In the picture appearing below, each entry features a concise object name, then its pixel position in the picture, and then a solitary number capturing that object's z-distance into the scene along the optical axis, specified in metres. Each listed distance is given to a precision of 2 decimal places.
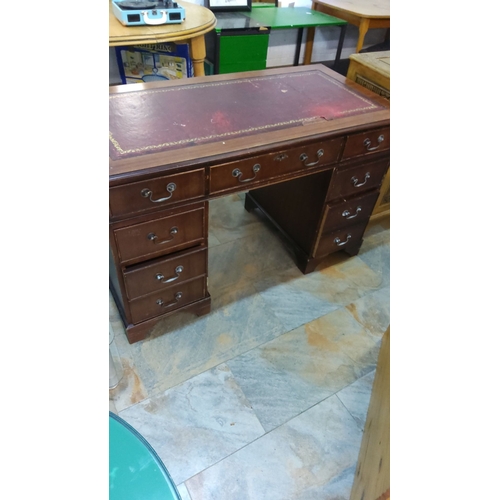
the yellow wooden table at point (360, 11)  2.82
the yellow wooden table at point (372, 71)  1.46
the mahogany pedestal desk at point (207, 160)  1.04
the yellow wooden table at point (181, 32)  1.67
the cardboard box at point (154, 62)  1.95
